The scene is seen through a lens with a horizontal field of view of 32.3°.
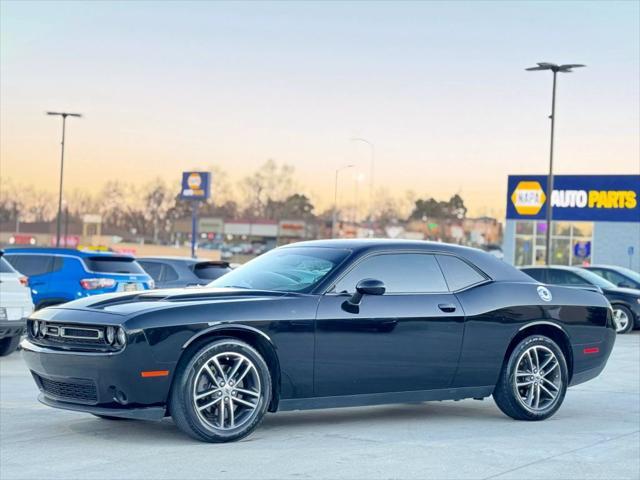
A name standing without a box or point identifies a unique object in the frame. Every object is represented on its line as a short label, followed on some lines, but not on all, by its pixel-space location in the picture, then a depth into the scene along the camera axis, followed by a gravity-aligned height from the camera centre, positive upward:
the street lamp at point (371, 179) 72.33 +3.52
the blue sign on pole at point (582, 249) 55.75 -0.40
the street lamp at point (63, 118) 60.62 +5.43
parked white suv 14.16 -1.17
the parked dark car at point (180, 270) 18.80 -0.84
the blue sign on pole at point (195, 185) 75.31 +2.51
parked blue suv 17.36 -0.90
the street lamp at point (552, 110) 40.78 +5.04
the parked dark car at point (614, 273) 26.25 -0.73
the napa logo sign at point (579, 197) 53.47 +2.16
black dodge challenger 7.69 -0.85
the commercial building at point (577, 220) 53.81 +1.05
